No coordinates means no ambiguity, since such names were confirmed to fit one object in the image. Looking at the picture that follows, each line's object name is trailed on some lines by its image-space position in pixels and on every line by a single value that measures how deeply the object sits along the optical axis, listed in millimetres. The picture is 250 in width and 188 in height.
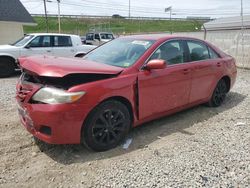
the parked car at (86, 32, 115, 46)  15810
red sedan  2338
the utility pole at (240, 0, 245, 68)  8792
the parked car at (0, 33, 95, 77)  6830
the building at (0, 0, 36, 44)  12409
